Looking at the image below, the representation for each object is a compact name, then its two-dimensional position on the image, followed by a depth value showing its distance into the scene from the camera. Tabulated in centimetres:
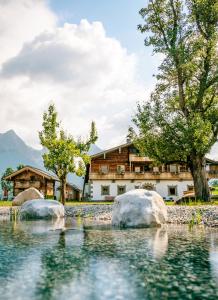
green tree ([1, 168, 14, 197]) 8200
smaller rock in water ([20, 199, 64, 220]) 2088
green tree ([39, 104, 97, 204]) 2911
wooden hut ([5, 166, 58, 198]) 5209
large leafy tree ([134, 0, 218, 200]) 2600
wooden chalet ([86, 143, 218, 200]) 5066
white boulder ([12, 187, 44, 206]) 3095
